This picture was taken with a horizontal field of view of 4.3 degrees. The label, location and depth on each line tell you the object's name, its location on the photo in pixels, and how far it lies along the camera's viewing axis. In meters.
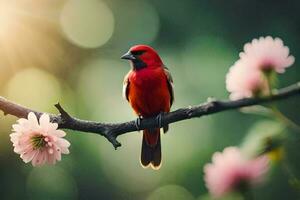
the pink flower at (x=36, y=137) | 3.99
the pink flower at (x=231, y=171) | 2.57
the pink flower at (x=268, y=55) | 2.97
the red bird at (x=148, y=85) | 4.37
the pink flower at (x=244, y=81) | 2.76
